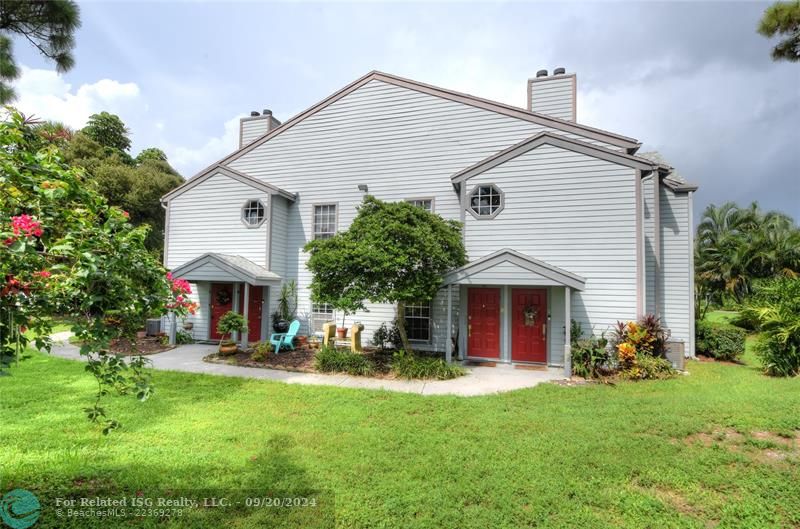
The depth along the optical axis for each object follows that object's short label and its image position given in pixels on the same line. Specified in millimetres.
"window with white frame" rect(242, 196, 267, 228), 12445
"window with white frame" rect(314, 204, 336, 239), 12781
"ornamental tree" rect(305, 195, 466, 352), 8633
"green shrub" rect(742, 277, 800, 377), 7957
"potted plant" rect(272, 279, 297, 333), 12148
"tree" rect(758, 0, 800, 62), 7336
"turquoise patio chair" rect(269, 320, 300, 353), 10866
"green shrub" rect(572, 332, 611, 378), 8492
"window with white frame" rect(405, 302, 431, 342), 11508
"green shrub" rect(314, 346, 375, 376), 8727
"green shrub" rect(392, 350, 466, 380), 8414
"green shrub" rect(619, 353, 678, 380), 8273
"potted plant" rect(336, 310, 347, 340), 11680
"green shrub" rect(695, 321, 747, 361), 10289
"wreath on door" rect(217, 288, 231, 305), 12570
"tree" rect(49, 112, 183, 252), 20422
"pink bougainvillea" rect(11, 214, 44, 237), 2240
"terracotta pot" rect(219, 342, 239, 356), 10344
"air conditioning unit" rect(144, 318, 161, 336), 12935
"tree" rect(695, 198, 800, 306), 18219
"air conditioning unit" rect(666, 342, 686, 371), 8805
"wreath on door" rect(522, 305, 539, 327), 9983
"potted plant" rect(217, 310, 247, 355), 10180
